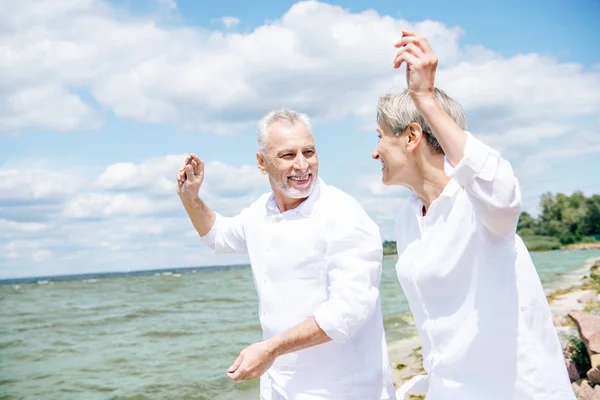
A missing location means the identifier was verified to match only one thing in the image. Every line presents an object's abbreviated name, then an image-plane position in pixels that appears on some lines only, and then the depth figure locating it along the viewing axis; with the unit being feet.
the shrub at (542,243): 244.22
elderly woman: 6.30
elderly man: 9.19
